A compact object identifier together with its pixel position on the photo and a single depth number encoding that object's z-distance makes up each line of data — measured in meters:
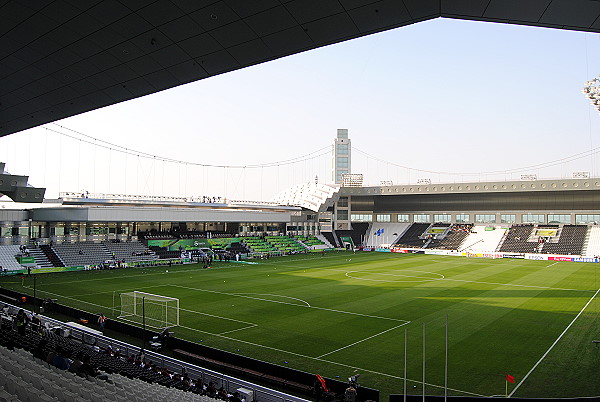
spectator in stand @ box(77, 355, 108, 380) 10.70
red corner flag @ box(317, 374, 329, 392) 13.71
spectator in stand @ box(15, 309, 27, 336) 19.23
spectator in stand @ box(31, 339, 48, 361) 11.77
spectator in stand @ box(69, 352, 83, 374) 10.77
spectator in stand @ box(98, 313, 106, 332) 21.47
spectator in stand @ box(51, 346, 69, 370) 11.05
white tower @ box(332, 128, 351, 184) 138.25
